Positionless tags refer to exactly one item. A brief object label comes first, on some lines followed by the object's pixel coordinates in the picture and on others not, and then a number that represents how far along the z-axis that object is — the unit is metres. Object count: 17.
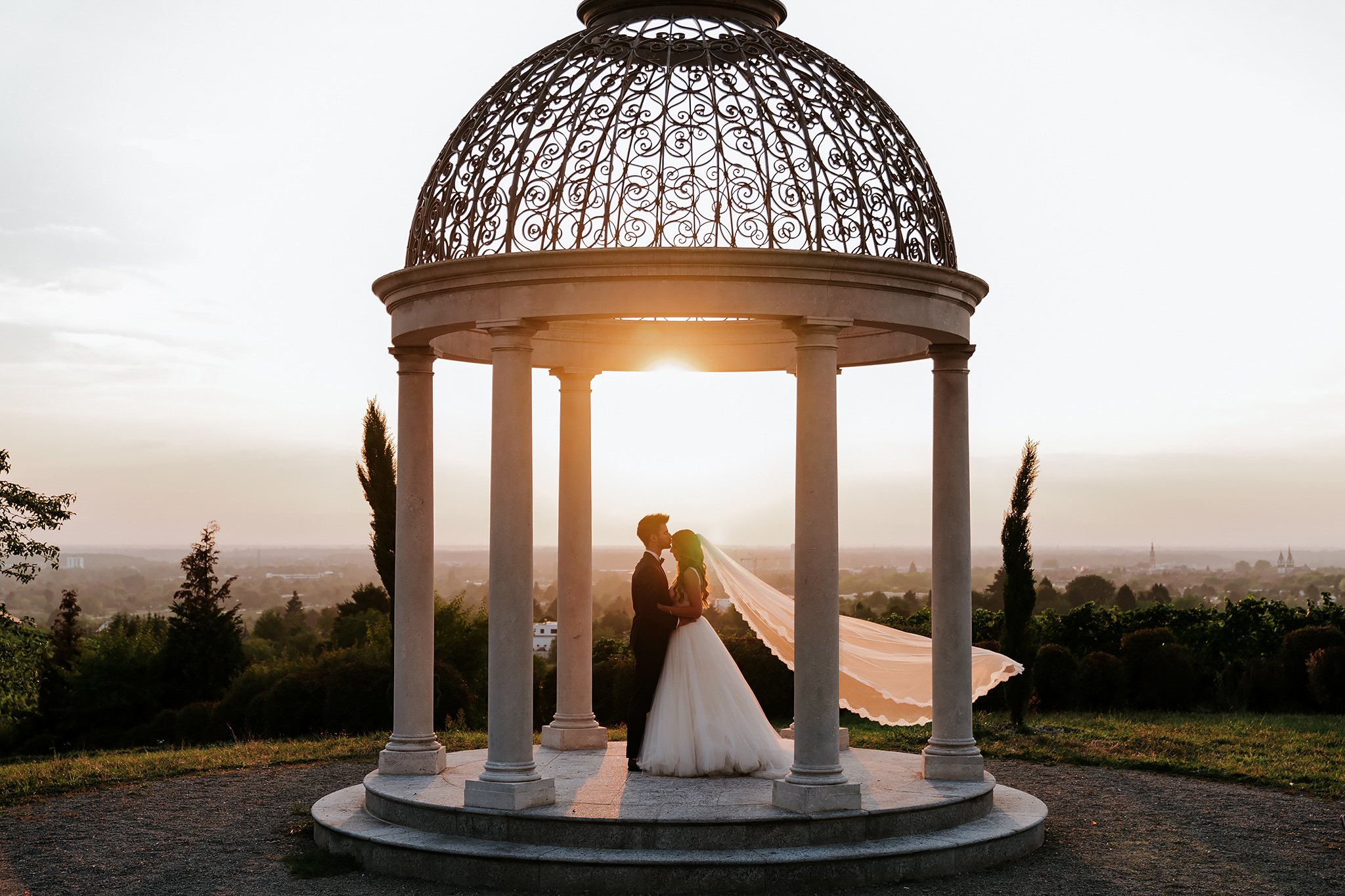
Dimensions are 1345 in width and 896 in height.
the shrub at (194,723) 31.25
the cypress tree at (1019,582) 25.12
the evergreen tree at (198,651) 44.78
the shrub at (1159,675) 28.52
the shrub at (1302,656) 28.19
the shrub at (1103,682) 28.78
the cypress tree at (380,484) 25.69
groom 16.73
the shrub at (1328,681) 27.25
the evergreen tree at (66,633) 51.09
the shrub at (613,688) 27.91
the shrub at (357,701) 26.78
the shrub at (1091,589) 89.81
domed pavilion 13.99
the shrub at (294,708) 27.25
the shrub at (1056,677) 29.14
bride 16.09
